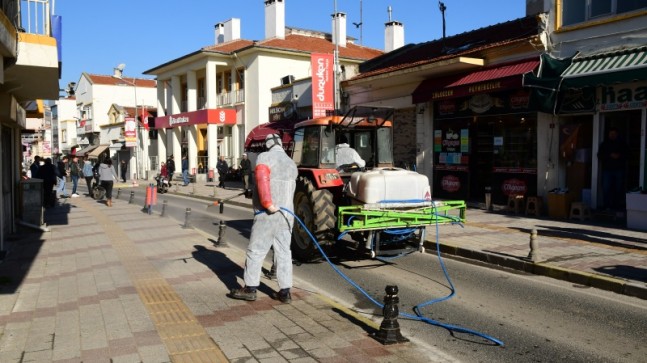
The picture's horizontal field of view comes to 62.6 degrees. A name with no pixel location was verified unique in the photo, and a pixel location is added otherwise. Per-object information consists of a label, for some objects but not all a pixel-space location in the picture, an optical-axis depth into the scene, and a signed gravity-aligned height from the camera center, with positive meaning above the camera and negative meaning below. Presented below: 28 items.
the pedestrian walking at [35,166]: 19.00 -0.12
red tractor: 7.62 -0.48
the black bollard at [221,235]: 9.65 -1.32
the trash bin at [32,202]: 12.25 -0.91
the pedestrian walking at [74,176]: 23.89 -0.61
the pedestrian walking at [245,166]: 26.43 -0.20
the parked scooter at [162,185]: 27.01 -1.18
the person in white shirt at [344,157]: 8.97 +0.08
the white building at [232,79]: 31.05 +5.30
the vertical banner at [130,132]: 33.56 +1.91
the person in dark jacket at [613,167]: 12.14 -0.15
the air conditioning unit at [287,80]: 28.36 +4.42
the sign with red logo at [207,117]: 33.19 +2.91
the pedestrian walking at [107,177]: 18.75 -0.52
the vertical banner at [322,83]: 21.64 +3.25
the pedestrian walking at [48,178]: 18.03 -0.53
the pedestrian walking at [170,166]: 33.62 -0.27
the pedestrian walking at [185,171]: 32.33 -0.57
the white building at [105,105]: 49.59 +6.07
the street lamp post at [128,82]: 41.14 +8.12
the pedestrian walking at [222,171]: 27.83 -0.47
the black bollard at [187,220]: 12.23 -1.33
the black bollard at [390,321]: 4.73 -1.44
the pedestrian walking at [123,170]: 37.71 -0.57
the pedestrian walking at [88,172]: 22.39 -0.40
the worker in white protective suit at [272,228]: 6.04 -0.75
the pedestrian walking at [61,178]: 23.03 -0.68
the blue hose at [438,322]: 5.10 -1.68
